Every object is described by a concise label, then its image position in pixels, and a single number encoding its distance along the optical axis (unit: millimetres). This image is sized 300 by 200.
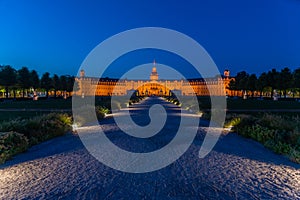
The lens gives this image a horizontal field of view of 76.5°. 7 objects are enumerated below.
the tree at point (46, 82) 57266
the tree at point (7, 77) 44729
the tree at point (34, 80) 51386
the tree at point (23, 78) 48733
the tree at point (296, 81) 46375
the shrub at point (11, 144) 6141
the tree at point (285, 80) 47358
